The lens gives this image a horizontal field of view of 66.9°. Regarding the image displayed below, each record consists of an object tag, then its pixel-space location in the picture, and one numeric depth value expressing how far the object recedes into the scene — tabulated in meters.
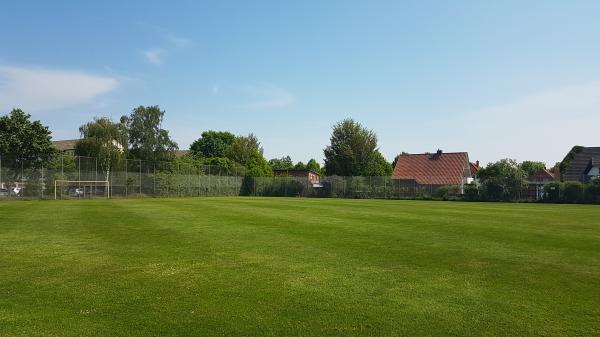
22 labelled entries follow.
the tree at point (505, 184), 47.59
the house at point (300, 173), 98.12
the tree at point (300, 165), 123.50
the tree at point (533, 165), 111.84
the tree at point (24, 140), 42.03
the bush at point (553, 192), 45.12
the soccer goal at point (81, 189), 41.43
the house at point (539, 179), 46.91
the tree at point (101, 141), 55.16
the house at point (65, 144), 96.91
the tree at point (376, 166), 84.06
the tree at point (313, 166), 124.47
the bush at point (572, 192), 43.81
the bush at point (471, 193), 49.38
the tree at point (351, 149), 82.75
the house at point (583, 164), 67.75
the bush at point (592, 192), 42.95
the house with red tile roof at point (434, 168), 67.75
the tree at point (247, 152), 91.46
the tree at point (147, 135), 65.19
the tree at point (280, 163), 132.86
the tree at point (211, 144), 112.12
